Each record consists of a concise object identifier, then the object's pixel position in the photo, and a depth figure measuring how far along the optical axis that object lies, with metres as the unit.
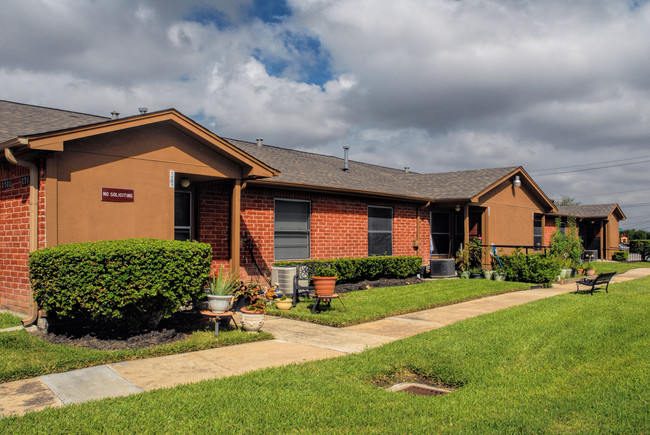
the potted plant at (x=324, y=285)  10.01
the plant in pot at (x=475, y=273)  18.14
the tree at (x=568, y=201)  80.19
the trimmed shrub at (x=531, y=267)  16.44
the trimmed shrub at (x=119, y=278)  6.77
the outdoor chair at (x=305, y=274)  12.40
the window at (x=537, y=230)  27.37
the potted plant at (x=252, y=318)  8.06
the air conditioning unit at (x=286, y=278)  12.03
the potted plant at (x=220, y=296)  8.12
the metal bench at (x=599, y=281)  13.66
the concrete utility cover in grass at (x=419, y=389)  5.52
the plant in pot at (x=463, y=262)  18.11
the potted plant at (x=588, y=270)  20.79
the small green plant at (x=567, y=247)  19.86
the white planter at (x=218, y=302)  8.11
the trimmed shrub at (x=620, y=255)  34.85
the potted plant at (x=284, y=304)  10.64
